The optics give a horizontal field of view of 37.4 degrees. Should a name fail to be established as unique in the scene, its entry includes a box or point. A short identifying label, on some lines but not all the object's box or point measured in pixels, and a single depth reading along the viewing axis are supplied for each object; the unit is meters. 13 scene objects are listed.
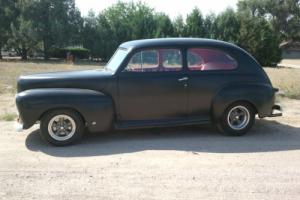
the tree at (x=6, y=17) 48.75
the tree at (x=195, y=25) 48.56
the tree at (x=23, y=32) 46.38
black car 7.23
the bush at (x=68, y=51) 50.28
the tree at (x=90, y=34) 48.46
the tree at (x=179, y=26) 49.29
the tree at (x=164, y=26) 48.00
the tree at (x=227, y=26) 48.69
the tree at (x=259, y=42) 47.97
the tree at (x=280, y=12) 86.69
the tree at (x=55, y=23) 47.41
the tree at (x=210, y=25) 49.06
